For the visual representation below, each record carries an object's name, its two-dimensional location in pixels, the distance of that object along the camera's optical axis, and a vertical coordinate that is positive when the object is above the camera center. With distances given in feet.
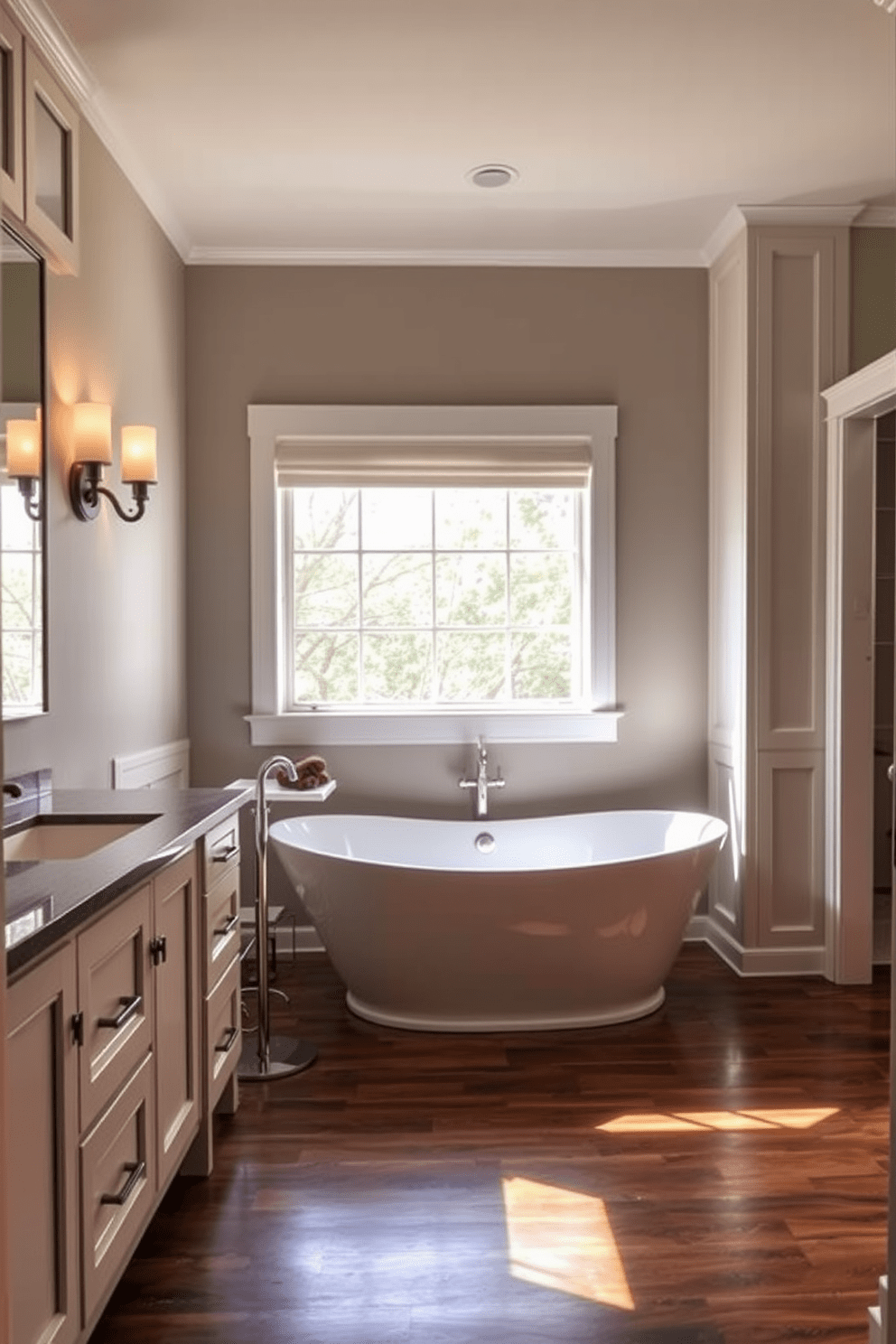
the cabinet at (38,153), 7.91 +3.95
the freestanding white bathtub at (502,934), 10.86 -2.81
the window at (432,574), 14.35 +1.12
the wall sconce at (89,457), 9.69 +1.79
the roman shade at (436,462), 14.32 +2.56
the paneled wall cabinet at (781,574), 13.17 +0.97
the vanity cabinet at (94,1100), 4.88 -2.33
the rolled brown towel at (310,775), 11.29 -1.22
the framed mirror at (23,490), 8.16 +1.29
